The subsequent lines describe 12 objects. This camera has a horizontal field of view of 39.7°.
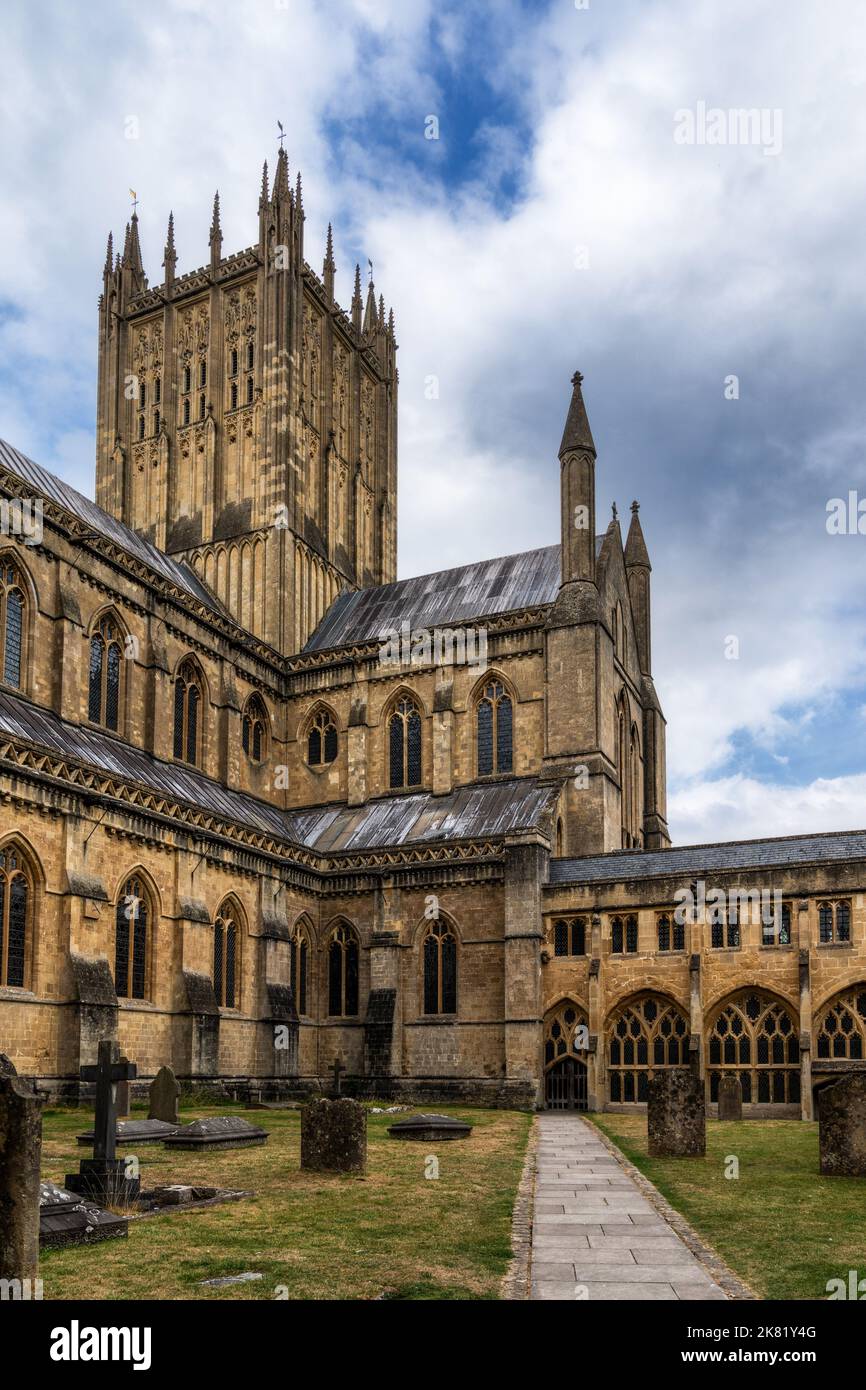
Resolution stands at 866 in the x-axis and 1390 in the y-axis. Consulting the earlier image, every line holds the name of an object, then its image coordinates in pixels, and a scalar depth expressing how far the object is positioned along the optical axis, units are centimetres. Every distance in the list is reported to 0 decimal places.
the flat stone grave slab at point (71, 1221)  1016
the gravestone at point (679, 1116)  1867
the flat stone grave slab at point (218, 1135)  1852
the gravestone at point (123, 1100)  2105
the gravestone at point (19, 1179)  825
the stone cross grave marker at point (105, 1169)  1267
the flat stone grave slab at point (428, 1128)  2159
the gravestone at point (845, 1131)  1670
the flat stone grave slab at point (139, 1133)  1855
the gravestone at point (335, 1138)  1606
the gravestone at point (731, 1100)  2818
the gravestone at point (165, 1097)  2175
